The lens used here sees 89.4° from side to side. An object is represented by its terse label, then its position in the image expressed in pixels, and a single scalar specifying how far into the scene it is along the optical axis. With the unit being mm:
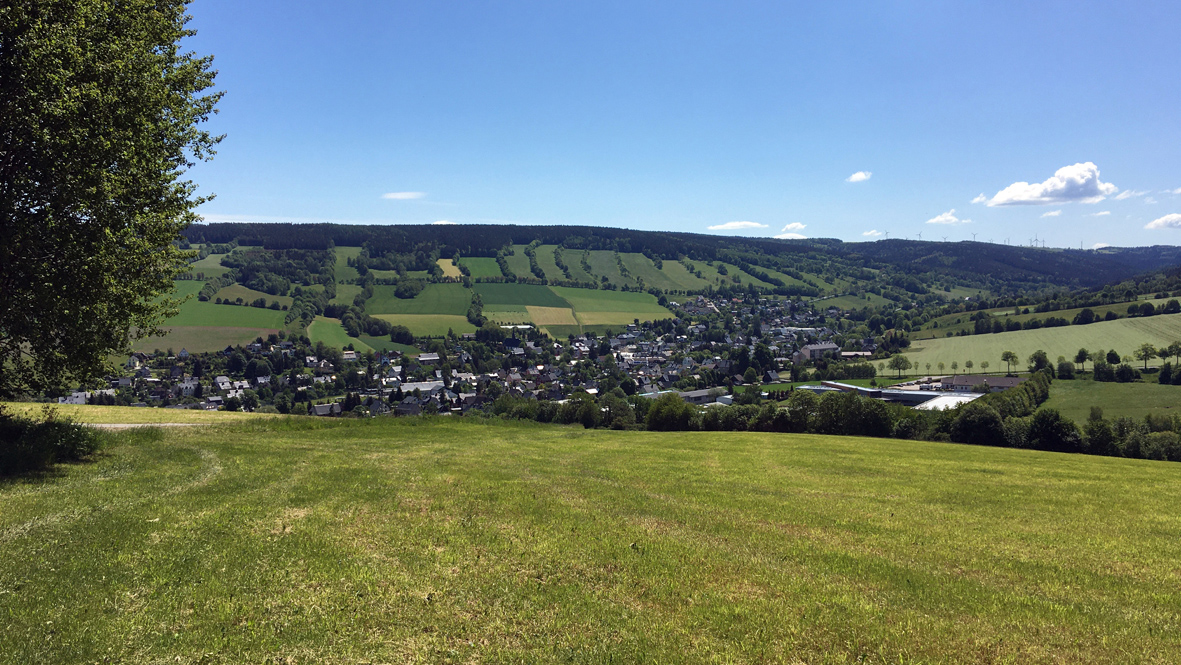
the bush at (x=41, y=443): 17109
